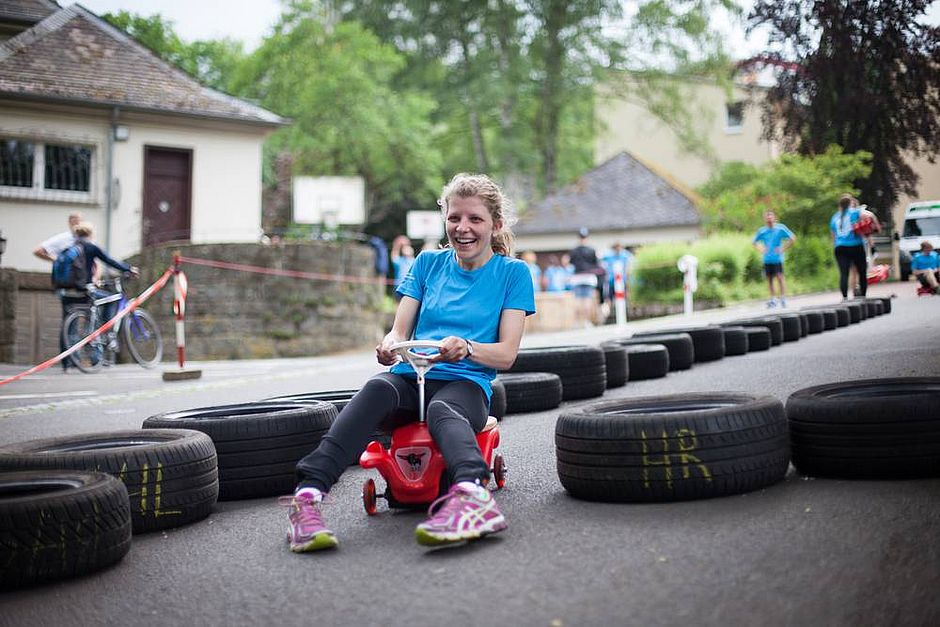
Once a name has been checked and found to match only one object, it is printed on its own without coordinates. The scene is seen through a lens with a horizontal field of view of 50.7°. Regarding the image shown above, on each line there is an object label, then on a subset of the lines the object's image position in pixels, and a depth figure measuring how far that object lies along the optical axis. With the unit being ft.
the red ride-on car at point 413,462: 13.30
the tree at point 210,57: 132.46
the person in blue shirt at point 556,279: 96.27
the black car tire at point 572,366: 26.63
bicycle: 46.59
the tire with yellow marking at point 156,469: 13.53
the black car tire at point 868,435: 13.58
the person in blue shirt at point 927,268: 48.60
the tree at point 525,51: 136.26
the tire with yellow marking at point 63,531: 11.06
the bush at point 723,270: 74.01
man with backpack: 46.26
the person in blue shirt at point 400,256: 75.66
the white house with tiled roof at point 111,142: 71.61
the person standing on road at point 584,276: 76.23
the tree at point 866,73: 25.35
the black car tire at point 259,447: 15.64
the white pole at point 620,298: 63.93
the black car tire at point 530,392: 24.38
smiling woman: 11.89
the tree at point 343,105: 128.98
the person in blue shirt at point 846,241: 47.78
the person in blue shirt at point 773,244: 63.87
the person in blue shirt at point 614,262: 80.84
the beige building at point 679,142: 142.82
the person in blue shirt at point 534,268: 88.15
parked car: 31.13
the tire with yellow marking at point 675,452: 13.08
